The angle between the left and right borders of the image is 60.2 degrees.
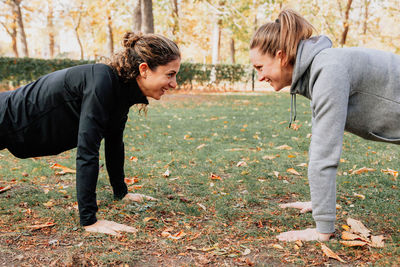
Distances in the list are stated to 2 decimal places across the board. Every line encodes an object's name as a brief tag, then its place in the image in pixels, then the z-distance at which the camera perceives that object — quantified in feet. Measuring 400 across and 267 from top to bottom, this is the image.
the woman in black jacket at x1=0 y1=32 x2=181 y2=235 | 7.79
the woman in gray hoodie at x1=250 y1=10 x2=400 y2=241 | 6.56
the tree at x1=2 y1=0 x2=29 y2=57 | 75.92
